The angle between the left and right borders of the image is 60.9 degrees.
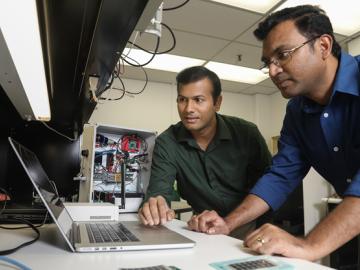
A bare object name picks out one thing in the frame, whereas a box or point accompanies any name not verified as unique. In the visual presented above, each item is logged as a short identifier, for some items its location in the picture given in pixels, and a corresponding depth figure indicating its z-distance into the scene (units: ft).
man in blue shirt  3.37
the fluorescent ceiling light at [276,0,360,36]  7.66
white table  1.87
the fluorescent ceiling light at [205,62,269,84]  12.17
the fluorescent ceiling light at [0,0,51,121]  1.74
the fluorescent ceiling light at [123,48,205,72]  11.19
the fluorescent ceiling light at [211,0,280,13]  7.71
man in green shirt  4.66
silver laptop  2.13
